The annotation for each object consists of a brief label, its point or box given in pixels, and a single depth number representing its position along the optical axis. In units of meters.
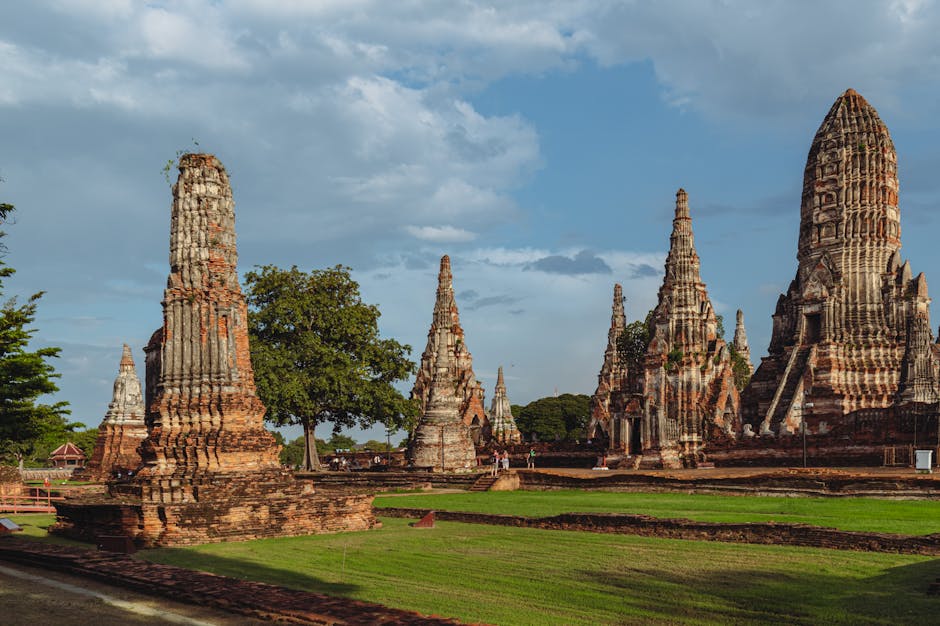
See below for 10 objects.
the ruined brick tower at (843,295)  44.03
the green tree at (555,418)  88.62
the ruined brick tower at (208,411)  15.82
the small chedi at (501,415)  61.02
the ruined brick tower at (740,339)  74.12
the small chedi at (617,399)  40.62
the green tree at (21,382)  23.75
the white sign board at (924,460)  26.45
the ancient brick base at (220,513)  14.27
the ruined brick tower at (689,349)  45.50
